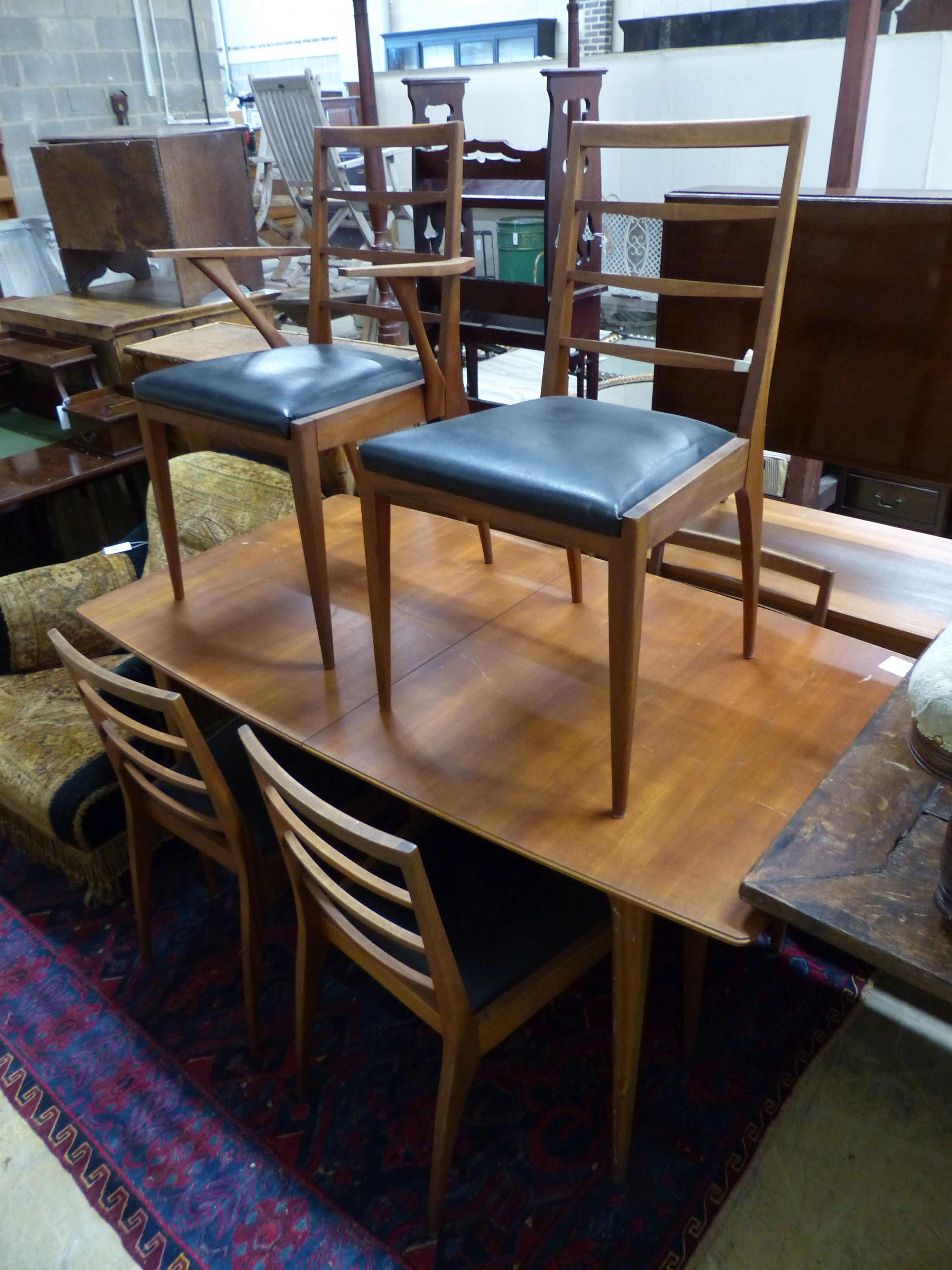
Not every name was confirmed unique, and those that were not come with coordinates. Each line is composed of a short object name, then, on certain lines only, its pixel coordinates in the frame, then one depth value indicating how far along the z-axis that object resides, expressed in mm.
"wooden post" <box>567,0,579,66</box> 3414
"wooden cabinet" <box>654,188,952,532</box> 1807
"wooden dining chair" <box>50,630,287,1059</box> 1396
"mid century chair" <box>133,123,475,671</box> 1603
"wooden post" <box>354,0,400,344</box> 3068
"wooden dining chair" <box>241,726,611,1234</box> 1115
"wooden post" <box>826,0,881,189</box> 2045
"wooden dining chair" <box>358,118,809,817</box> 1223
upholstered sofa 1908
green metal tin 3797
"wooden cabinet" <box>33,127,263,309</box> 2863
